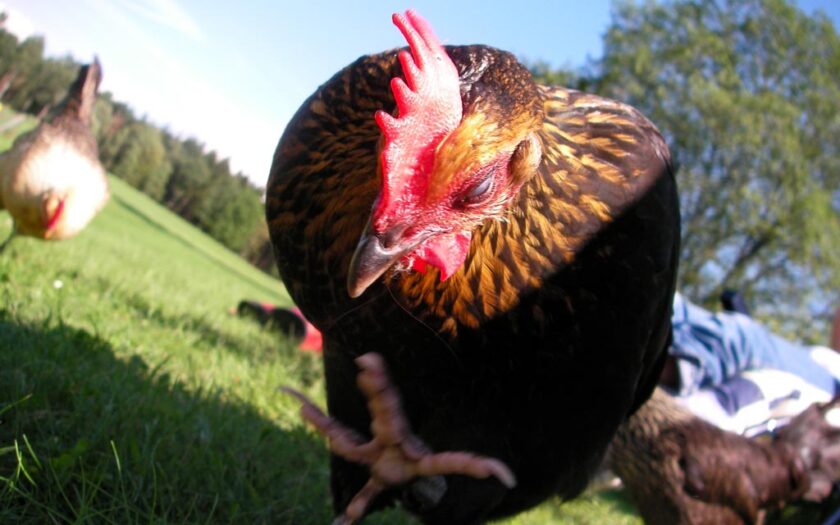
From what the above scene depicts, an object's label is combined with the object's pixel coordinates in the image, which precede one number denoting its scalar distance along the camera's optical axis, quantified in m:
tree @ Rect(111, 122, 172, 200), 37.84
